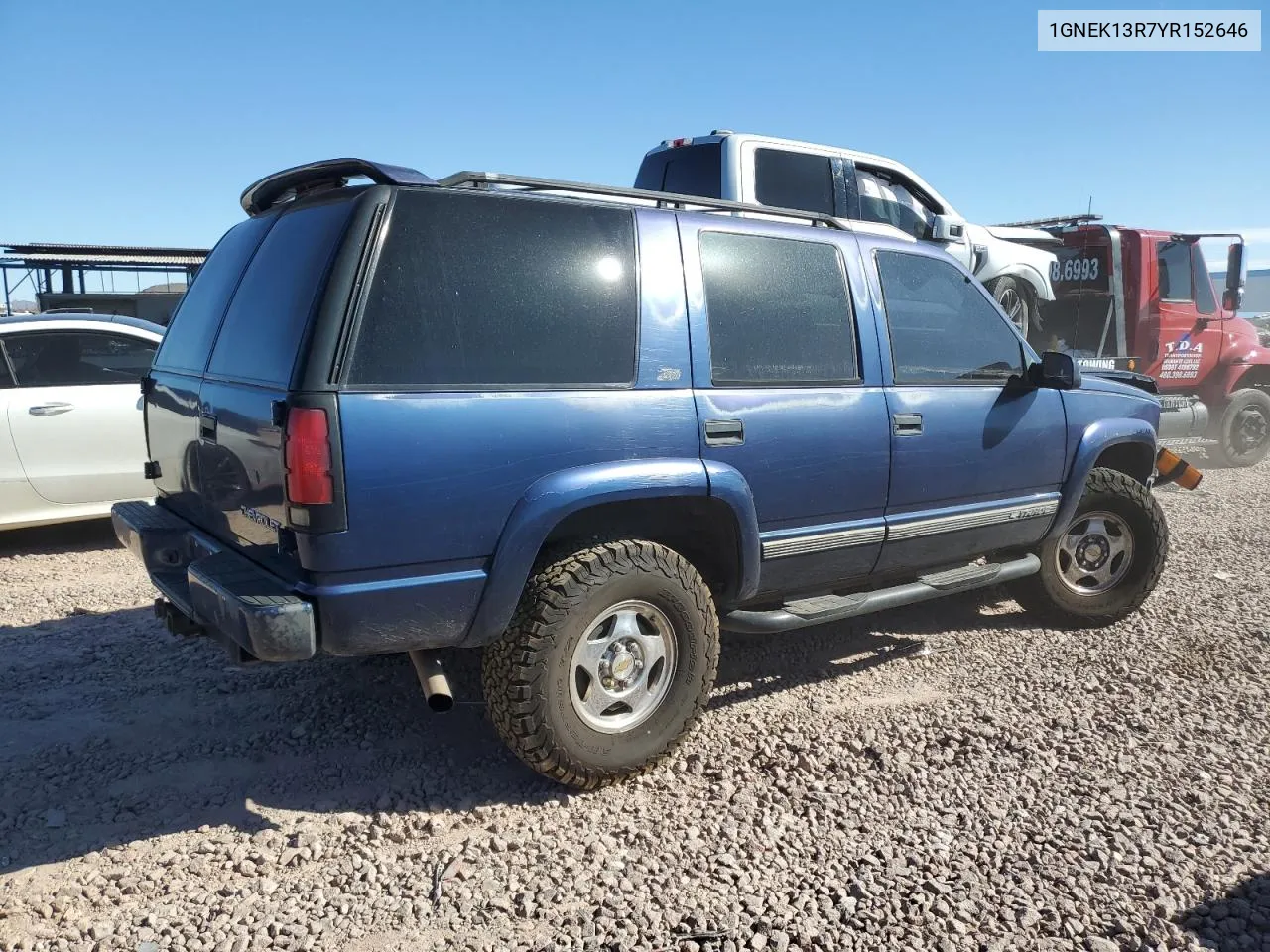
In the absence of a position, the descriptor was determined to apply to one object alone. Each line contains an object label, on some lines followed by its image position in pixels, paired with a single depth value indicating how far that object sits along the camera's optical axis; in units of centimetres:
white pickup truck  760
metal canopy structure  1577
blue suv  279
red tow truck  1021
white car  606
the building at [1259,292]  10318
